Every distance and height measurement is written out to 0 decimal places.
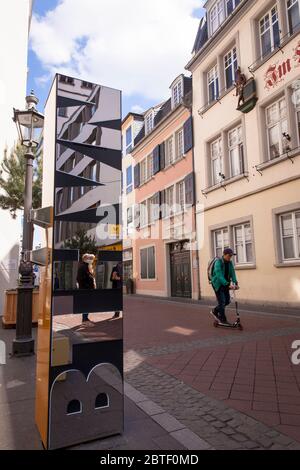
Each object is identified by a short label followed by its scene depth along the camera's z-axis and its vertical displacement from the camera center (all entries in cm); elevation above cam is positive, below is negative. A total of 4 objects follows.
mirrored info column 286 +9
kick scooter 821 -108
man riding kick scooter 847 -6
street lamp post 645 +74
